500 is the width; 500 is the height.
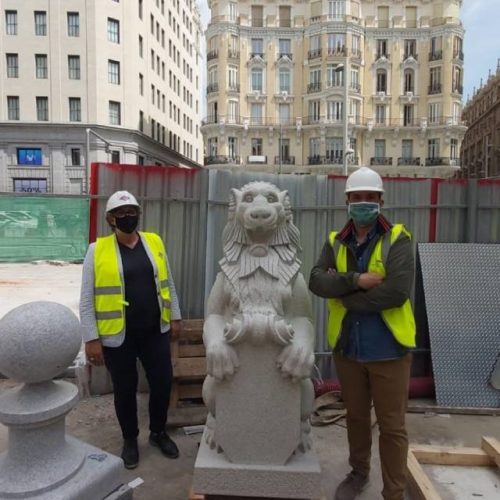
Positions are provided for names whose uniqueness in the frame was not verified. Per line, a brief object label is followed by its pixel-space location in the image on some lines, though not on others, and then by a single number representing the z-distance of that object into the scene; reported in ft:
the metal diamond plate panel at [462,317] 16.03
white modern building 92.27
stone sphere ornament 7.57
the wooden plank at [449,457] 12.09
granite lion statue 8.75
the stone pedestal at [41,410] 7.63
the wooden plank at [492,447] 11.69
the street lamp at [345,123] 61.72
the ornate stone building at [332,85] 131.75
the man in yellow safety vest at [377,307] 9.16
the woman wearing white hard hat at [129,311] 11.23
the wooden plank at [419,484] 10.17
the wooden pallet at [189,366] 14.87
